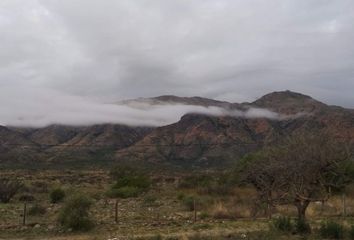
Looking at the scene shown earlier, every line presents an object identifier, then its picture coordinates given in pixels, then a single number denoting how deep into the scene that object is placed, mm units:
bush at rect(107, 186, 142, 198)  52438
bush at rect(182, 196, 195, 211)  38062
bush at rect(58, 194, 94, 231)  26656
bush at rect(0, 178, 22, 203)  44312
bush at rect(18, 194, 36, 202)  46838
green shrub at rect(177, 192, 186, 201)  47822
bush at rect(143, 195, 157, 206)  42803
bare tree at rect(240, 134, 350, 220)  24391
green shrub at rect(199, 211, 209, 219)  31719
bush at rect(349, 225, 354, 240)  22164
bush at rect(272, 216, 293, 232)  24156
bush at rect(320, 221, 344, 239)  22531
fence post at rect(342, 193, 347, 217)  33047
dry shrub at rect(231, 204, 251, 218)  32266
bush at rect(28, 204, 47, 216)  33625
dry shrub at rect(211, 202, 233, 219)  31888
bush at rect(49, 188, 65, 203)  45281
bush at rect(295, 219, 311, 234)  23922
